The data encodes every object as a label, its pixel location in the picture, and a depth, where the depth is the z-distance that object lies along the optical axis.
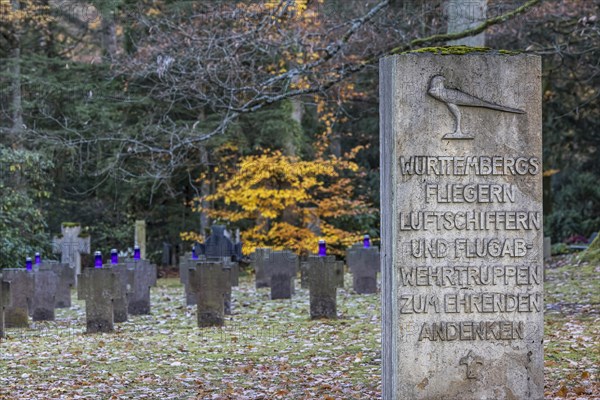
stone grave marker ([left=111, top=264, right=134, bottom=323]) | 15.45
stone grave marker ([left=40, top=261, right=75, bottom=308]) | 18.91
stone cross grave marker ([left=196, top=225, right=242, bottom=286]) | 21.57
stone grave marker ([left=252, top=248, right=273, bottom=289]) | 21.13
